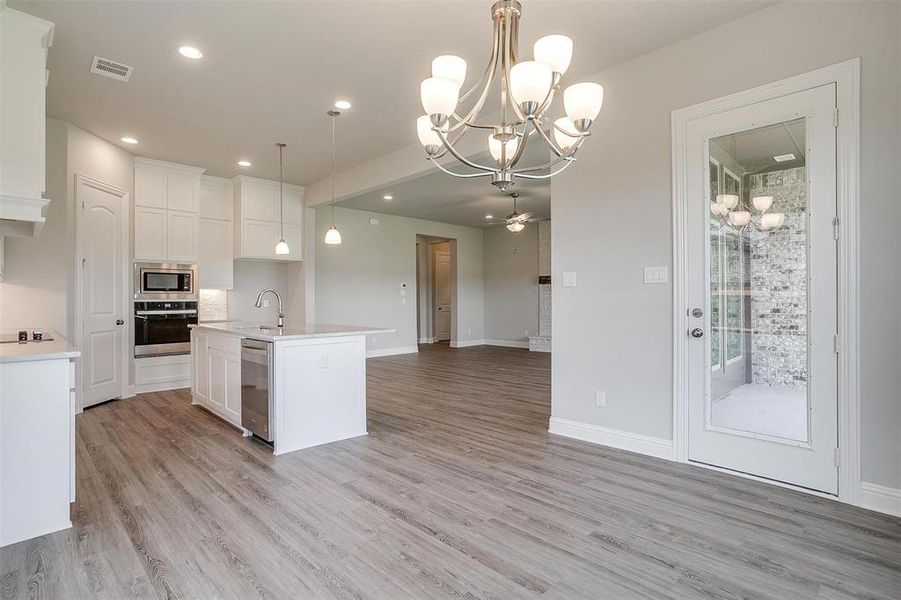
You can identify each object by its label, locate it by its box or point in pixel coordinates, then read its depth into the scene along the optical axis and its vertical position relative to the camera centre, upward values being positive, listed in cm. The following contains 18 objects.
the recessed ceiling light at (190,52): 329 +177
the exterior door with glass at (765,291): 267 +5
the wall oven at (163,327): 571 -32
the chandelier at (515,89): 204 +96
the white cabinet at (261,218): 668 +122
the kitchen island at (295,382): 351 -65
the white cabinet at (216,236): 659 +93
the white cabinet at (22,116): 266 +108
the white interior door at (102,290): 491 +13
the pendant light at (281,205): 544 +145
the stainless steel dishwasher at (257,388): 353 -69
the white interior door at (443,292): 1186 +21
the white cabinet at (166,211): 578 +114
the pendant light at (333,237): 517 +70
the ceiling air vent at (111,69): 346 +176
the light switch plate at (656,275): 329 +18
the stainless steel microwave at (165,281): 573 +25
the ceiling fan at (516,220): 749 +130
